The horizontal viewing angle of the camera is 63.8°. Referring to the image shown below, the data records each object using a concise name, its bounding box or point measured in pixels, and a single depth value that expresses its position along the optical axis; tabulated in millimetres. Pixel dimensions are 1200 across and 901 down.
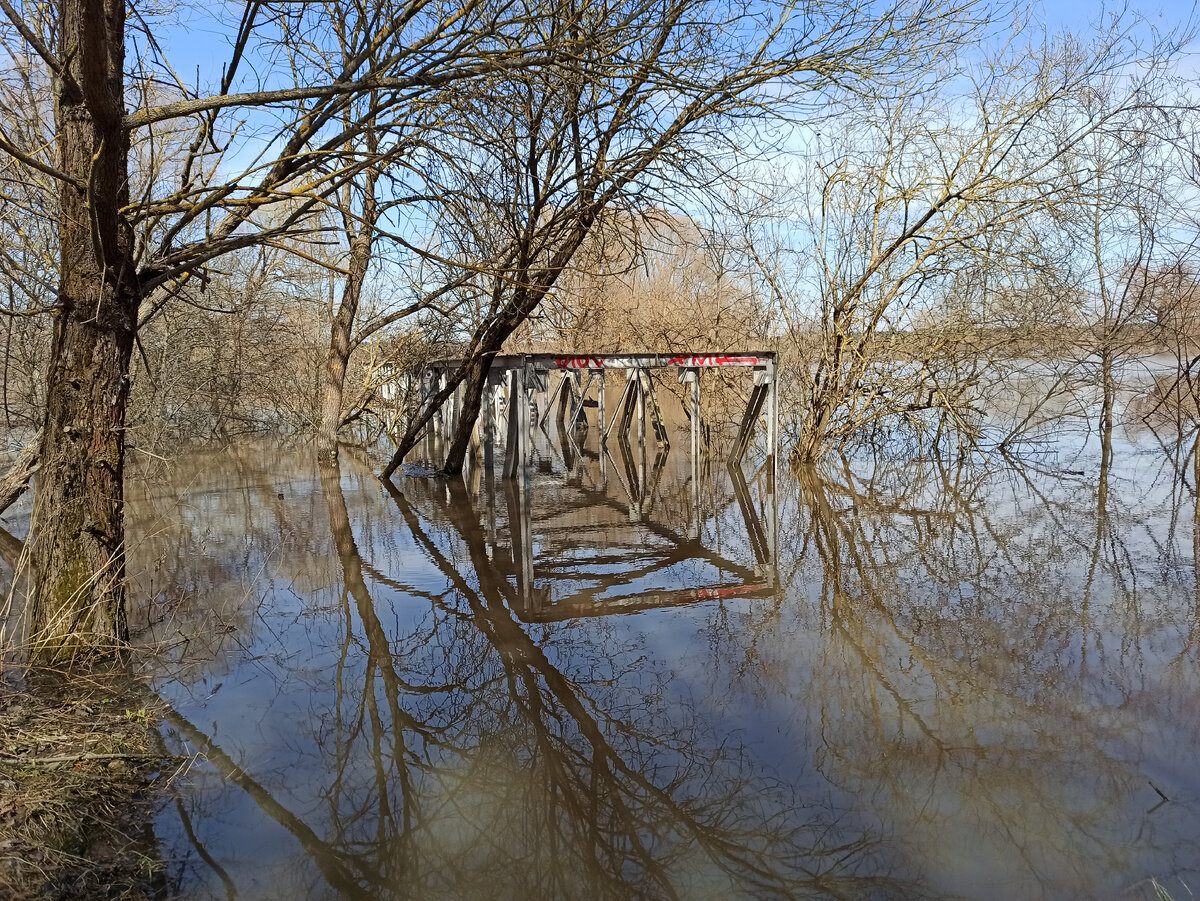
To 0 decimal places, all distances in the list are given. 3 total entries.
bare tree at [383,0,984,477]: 6008
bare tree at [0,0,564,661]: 5129
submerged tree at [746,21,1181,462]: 12594
